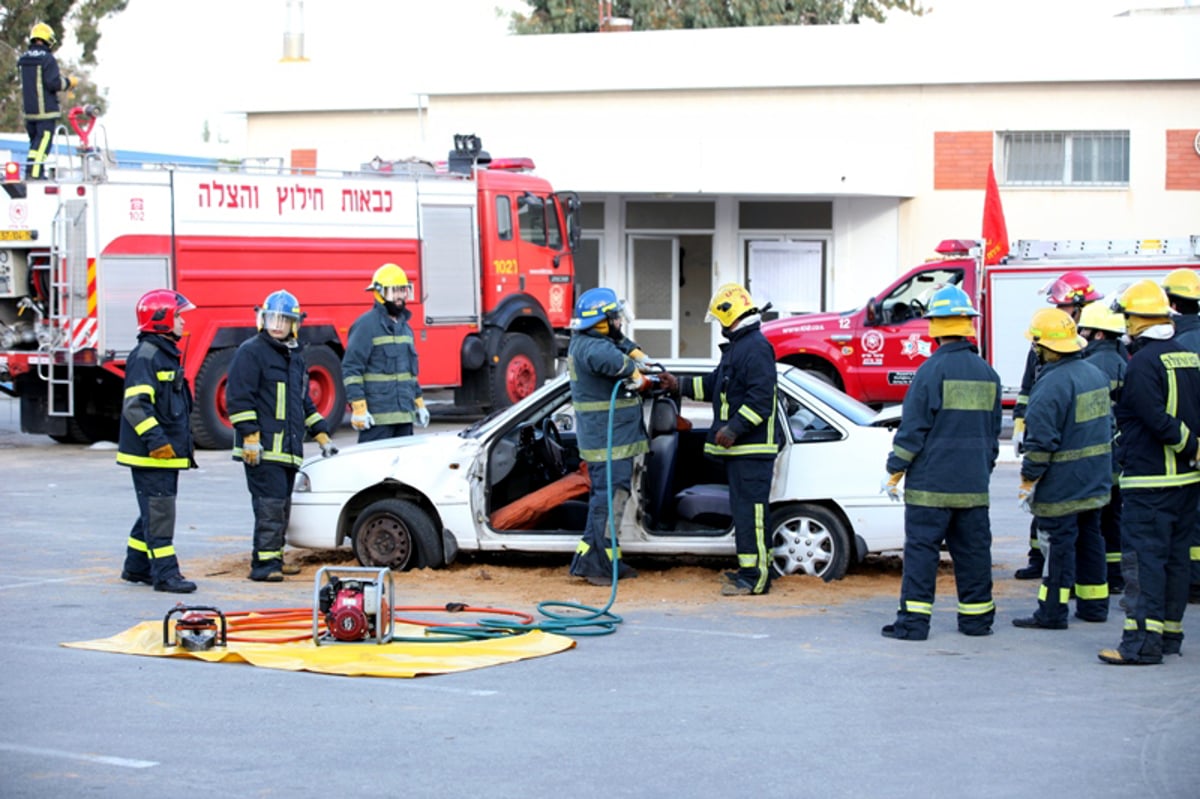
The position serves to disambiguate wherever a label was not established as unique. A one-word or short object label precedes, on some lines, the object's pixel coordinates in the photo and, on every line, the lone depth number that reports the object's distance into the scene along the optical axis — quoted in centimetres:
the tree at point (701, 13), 4762
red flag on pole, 2175
